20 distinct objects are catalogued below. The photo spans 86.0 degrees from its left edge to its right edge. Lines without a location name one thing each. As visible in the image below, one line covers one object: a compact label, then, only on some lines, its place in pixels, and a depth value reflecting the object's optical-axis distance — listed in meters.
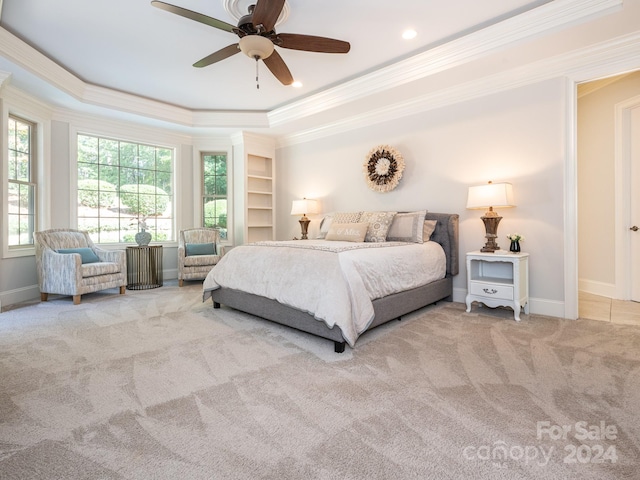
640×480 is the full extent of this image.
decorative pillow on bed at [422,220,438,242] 3.98
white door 4.00
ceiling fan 2.37
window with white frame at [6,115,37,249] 4.23
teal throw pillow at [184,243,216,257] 5.44
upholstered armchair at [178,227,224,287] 5.24
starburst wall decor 4.57
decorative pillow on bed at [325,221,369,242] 3.97
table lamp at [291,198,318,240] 5.49
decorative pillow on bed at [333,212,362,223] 4.50
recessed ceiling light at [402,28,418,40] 3.21
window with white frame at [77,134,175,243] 5.25
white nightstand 3.28
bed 2.49
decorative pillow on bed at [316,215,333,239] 4.79
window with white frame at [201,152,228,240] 6.37
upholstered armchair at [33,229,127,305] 4.00
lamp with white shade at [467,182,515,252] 3.41
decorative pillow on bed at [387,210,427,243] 3.91
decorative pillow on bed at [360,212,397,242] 3.98
